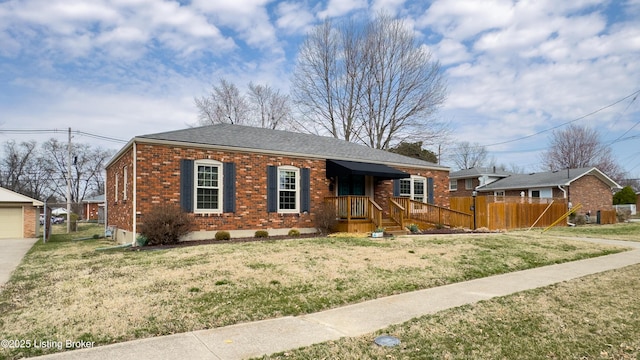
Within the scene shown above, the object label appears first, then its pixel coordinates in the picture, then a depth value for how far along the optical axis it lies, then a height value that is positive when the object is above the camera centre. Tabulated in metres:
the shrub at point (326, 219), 15.20 -1.10
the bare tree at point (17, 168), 46.33 +2.91
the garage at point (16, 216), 18.52 -1.07
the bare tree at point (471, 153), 53.94 +4.89
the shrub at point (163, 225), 12.02 -1.03
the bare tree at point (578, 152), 43.56 +3.94
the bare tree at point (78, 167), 50.87 +3.31
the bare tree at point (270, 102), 35.94 +8.10
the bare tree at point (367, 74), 30.05 +8.96
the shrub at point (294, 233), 14.95 -1.59
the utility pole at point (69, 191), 24.83 +0.06
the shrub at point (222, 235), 13.33 -1.47
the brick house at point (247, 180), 12.87 +0.40
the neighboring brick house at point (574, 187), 28.70 +0.09
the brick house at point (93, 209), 41.69 -2.01
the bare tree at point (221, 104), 36.62 +8.01
